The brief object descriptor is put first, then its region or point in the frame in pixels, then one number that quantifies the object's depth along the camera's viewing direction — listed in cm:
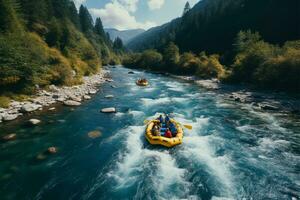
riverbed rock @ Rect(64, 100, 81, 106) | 2600
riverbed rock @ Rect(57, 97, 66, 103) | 2698
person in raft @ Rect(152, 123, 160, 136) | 1623
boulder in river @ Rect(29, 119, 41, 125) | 1894
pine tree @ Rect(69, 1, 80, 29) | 7388
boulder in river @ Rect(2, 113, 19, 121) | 1945
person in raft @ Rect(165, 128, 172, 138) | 1588
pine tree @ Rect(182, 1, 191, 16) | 11294
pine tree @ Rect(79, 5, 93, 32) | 8981
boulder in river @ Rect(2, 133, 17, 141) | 1610
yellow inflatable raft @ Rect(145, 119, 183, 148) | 1518
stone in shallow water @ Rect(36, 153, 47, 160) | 1386
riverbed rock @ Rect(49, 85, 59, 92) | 2998
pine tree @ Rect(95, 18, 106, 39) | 11612
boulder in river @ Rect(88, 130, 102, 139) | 1786
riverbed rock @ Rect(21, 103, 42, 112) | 2187
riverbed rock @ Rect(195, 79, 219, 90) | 4141
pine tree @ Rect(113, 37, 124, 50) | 15398
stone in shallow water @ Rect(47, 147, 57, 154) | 1467
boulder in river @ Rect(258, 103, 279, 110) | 2453
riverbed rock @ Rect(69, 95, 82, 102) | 2839
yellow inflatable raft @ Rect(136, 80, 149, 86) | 4277
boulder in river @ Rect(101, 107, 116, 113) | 2432
